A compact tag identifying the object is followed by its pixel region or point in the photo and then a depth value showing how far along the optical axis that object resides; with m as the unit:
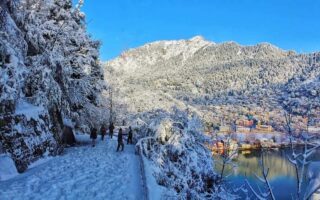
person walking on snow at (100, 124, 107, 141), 32.56
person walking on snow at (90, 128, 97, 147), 27.38
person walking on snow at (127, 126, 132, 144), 29.92
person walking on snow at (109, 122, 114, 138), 34.15
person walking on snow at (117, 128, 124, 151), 24.97
